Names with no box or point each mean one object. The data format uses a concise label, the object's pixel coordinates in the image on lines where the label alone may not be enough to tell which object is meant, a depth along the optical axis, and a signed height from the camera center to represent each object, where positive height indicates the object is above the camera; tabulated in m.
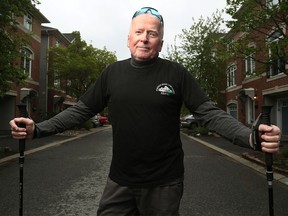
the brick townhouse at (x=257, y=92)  13.48 +1.48
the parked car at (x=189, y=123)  21.16 -0.75
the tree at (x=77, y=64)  19.98 +4.39
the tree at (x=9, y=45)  7.74 +2.41
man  1.53 -0.06
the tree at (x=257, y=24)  7.05 +2.96
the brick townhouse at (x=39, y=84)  17.45 +2.84
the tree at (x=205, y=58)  16.87 +4.10
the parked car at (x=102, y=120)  29.75 -0.69
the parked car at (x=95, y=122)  26.00 -0.83
